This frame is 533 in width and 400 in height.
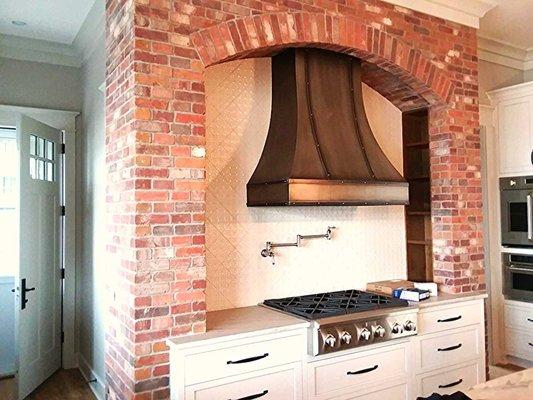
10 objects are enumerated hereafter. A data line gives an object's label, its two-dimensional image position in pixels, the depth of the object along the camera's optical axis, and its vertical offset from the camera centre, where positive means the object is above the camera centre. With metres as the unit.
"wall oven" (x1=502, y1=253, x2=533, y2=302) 4.45 -0.73
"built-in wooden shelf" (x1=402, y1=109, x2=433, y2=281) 4.16 +0.10
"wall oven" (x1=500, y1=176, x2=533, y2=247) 4.41 -0.06
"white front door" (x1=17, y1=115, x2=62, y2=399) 3.96 -0.40
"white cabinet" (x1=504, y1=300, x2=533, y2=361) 4.46 -1.27
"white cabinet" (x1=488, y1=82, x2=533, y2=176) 4.51 +0.82
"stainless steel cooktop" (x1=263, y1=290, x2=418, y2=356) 2.76 -0.73
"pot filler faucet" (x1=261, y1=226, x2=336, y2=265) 3.35 -0.27
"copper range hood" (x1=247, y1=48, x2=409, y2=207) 2.93 +0.46
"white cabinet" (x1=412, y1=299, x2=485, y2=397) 3.27 -1.10
